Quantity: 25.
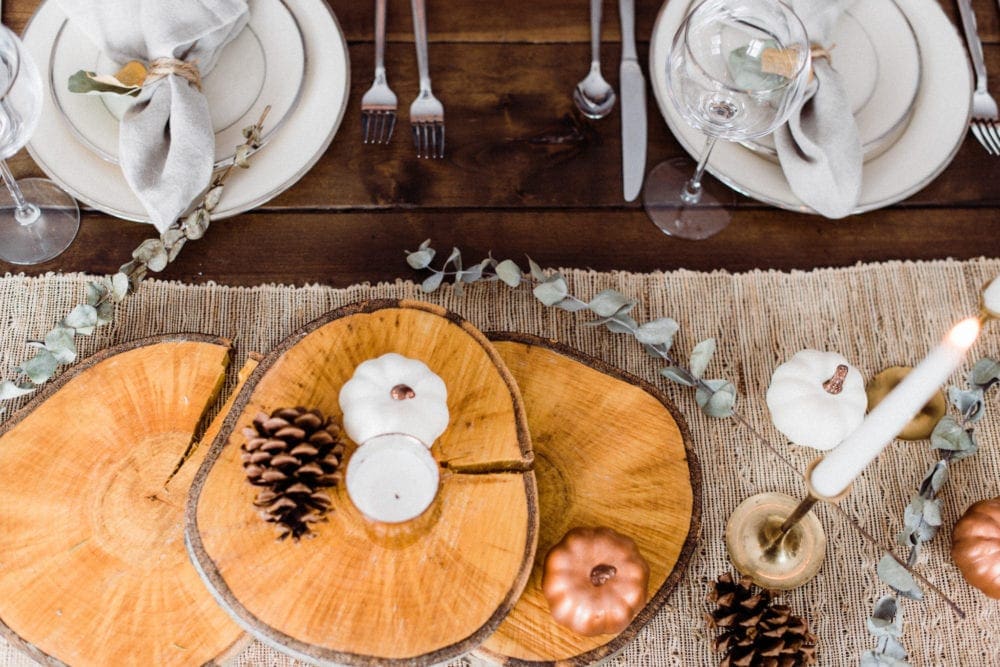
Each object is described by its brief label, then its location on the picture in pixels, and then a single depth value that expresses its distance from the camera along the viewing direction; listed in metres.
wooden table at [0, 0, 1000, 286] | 0.94
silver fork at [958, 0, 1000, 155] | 0.99
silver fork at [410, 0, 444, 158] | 0.97
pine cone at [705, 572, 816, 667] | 0.79
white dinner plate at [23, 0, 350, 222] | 0.87
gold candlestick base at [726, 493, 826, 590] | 0.85
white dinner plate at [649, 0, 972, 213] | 0.92
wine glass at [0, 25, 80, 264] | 0.92
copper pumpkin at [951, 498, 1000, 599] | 0.84
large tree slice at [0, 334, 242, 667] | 0.74
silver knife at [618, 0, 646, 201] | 0.97
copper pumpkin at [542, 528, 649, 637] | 0.74
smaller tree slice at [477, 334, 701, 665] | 0.78
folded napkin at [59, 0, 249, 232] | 0.83
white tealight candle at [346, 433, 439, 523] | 0.70
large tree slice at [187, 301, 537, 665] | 0.68
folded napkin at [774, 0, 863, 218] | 0.88
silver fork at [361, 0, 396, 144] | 0.97
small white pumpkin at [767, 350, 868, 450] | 0.85
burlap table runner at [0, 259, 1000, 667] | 0.86
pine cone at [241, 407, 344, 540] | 0.68
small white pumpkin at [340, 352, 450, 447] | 0.71
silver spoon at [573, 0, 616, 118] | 0.98
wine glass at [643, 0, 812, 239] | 0.77
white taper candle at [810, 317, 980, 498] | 0.55
